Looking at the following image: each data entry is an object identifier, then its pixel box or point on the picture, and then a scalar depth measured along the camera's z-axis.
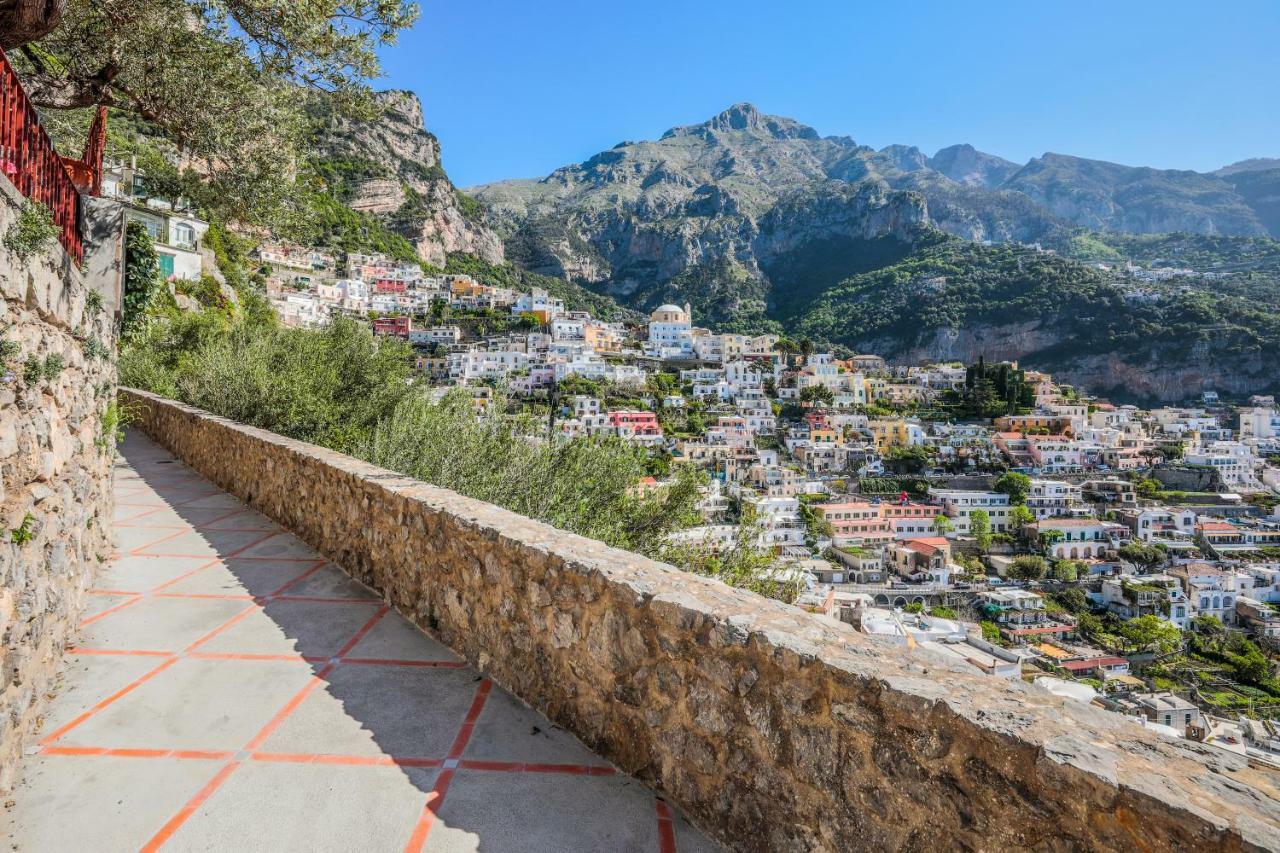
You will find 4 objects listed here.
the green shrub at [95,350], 4.05
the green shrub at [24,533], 2.44
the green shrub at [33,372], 2.59
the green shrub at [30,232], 2.46
